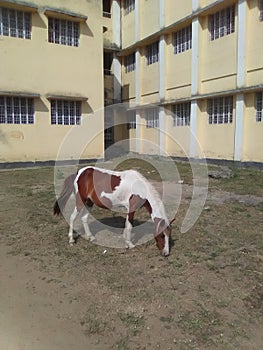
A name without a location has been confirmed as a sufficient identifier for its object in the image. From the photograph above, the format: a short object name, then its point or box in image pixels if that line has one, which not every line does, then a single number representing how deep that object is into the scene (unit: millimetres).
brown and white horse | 4258
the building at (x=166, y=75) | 12828
